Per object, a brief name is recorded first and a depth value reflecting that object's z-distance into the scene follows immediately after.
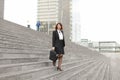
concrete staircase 3.28
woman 4.54
